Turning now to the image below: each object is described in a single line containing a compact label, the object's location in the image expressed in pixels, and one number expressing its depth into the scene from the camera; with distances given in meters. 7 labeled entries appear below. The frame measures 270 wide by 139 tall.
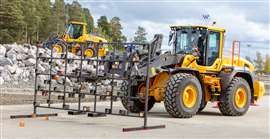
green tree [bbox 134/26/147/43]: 99.03
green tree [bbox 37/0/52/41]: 84.70
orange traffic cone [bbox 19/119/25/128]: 13.41
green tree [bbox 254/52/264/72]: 124.53
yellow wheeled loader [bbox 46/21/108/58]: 46.00
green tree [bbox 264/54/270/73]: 132.66
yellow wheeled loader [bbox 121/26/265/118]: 16.62
